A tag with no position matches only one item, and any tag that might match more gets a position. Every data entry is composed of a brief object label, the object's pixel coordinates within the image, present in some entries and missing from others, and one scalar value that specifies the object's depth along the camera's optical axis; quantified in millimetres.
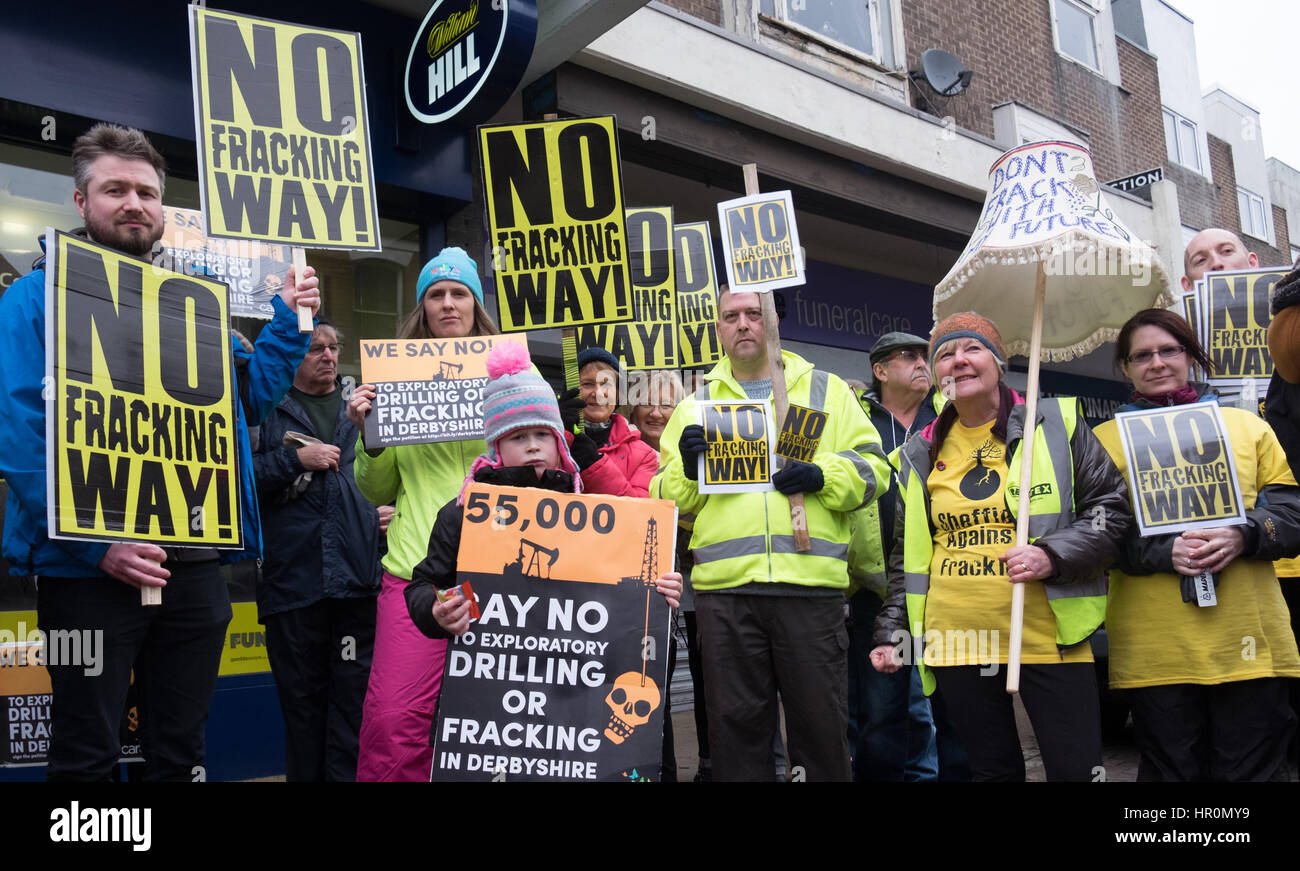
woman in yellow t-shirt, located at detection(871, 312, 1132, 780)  3197
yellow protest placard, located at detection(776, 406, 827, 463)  3660
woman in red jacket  3902
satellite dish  10547
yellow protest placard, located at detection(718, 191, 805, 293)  4098
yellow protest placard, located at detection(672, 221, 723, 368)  6074
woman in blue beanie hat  3506
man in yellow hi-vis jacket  3551
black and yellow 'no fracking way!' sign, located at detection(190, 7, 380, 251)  3715
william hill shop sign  5422
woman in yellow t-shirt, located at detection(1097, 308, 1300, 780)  3268
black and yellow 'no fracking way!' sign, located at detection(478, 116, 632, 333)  4438
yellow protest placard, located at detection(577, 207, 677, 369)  5816
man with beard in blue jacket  2811
